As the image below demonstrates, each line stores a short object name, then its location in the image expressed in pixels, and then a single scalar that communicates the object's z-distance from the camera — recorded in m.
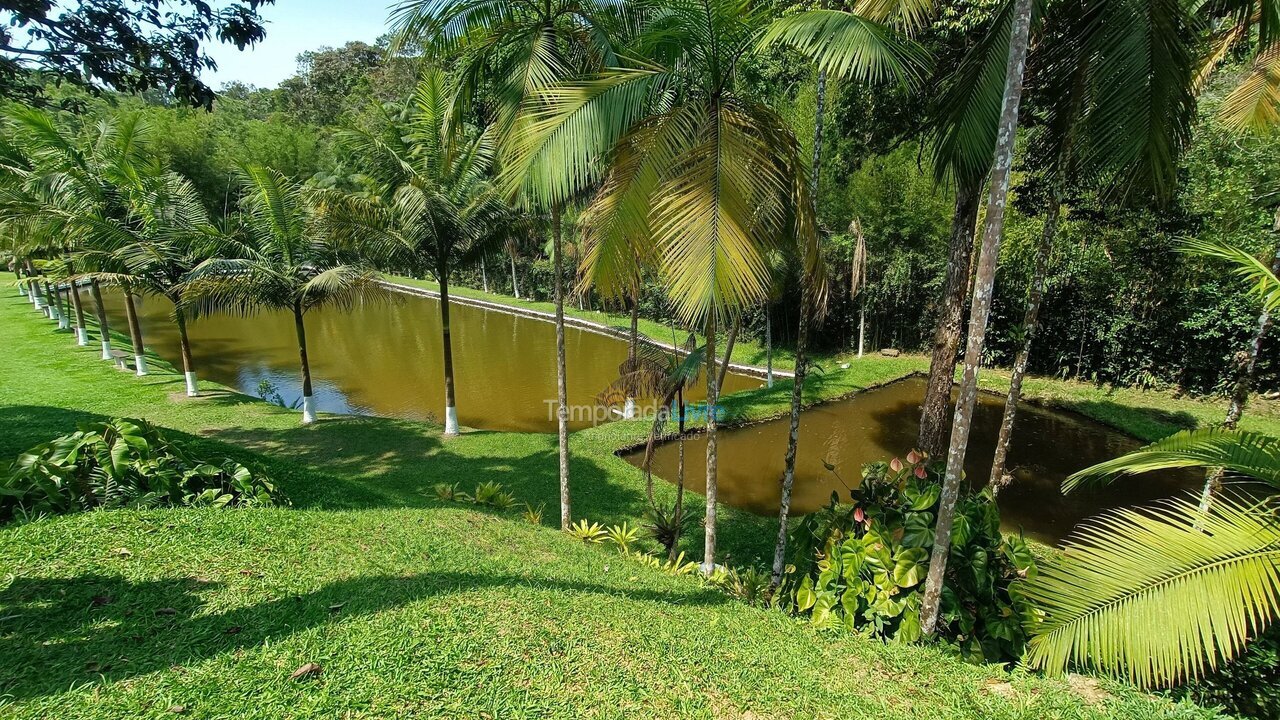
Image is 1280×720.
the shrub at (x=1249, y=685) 3.05
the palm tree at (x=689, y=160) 3.62
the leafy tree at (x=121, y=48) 4.92
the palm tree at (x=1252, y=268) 2.71
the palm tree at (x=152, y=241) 9.77
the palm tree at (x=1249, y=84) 6.13
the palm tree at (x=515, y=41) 4.78
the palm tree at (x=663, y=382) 6.11
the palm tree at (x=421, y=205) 8.75
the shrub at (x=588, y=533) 6.41
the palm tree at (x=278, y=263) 9.35
